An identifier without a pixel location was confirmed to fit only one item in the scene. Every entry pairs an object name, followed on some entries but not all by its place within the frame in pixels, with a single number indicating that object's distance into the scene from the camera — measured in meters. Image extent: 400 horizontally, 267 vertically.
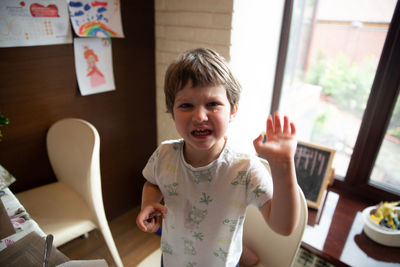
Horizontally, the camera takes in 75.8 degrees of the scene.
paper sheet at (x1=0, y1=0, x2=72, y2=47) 1.08
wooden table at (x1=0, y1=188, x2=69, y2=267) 0.61
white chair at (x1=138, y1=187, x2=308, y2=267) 0.83
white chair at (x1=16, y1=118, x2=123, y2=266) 1.15
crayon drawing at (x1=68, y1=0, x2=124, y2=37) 1.24
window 1.24
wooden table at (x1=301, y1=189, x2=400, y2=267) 1.08
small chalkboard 1.24
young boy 0.57
